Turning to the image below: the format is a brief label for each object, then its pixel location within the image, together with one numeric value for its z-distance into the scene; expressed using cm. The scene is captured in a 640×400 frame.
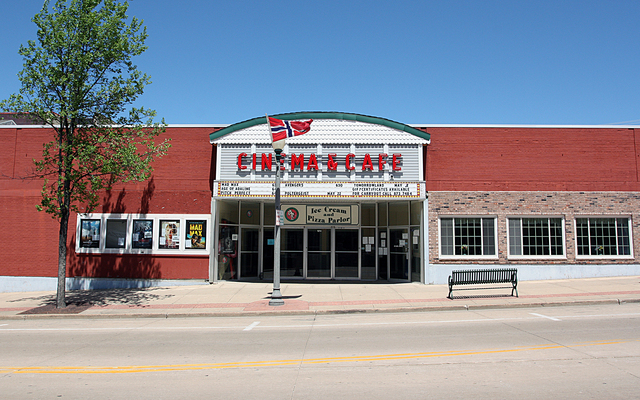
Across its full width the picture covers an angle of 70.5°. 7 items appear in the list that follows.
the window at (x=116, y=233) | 1792
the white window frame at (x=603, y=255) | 1773
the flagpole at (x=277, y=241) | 1365
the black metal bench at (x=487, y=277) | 1426
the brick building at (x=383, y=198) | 1736
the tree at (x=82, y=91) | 1296
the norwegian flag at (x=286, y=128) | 1379
